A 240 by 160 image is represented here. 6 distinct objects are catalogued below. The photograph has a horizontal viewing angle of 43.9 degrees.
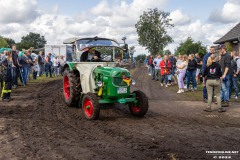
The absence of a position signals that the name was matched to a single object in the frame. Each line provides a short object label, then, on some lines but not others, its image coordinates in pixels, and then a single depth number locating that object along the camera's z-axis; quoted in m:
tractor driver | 9.41
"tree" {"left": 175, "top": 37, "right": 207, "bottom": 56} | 46.76
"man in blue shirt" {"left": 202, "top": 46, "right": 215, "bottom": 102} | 10.94
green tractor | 7.97
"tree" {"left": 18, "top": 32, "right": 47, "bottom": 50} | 116.25
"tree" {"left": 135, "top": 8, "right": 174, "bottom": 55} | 62.38
